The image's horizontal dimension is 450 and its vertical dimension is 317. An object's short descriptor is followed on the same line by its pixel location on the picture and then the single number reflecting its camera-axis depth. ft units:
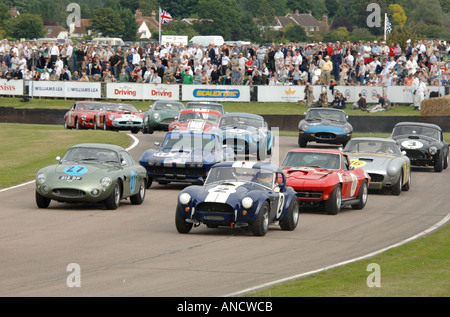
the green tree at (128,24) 463.01
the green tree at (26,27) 421.59
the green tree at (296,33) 459.73
